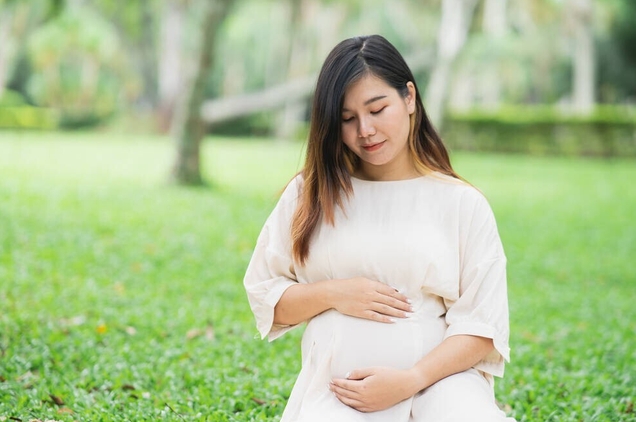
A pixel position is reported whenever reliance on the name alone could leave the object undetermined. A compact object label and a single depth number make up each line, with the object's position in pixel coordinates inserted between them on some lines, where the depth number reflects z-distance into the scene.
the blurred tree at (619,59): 35.62
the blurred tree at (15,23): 31.31
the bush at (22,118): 28.71
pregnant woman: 2.57
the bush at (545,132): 25.77
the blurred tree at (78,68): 31.81
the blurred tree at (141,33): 32.28
